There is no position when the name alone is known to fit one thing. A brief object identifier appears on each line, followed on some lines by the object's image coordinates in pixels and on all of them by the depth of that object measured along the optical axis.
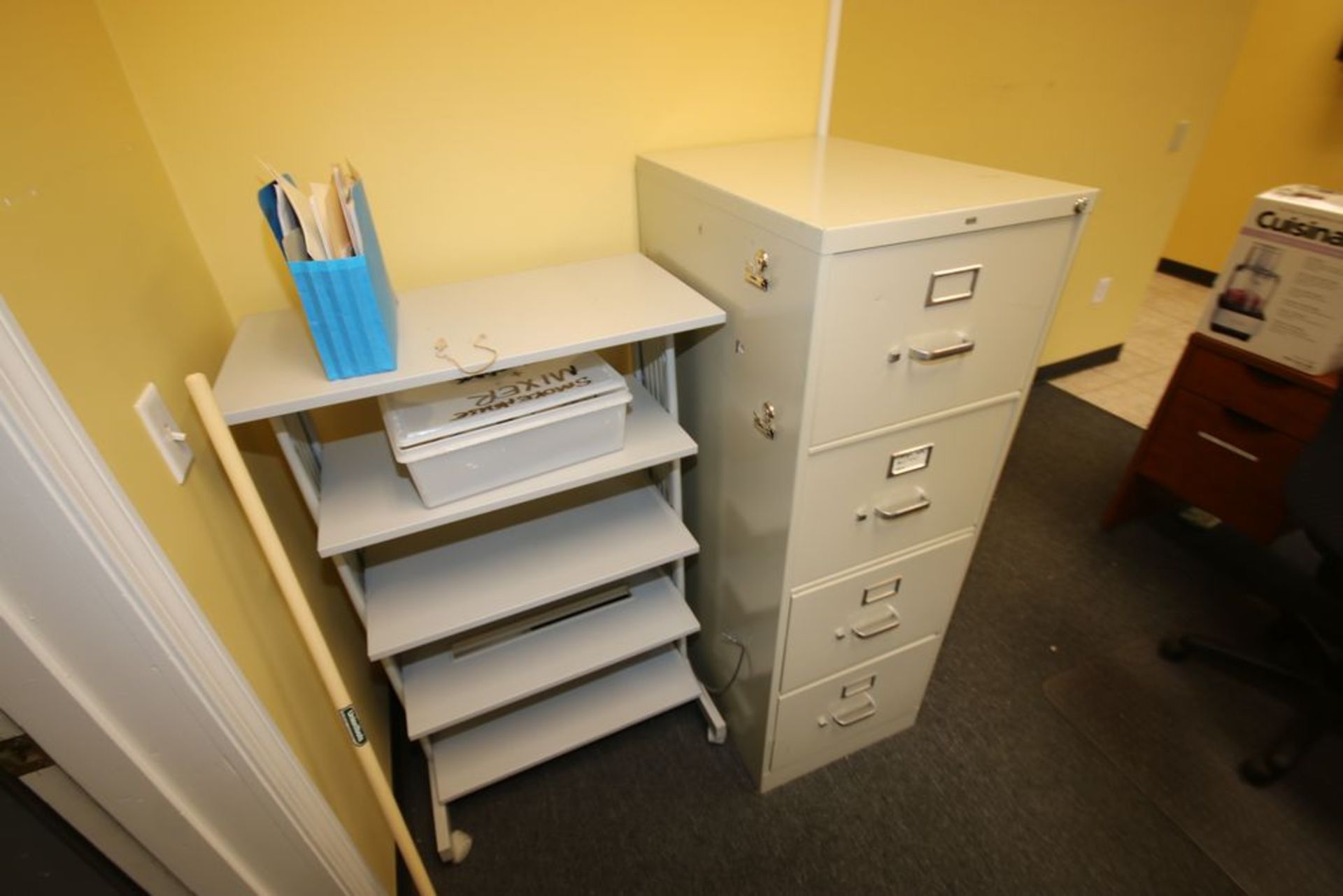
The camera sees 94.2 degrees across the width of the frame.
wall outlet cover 2.67
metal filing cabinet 0.85
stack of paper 0.76
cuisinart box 1.41
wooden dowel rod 0.70
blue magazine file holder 0.79
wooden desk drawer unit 1.52
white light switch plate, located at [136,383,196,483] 0.70
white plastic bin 0.96
